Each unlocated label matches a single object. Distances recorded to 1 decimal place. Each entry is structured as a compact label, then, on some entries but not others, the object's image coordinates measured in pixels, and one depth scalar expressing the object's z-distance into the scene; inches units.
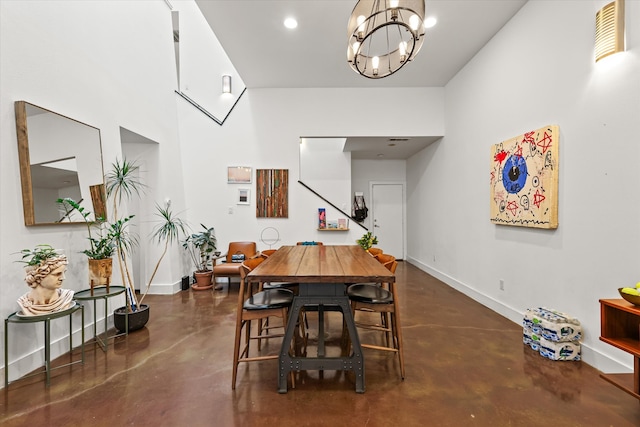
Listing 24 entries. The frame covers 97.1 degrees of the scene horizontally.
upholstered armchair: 172.5
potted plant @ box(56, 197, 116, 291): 103.3
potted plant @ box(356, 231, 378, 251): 158.2
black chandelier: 69.9
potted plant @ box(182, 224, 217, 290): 184.2
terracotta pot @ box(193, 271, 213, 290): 182.9
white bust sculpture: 80.9
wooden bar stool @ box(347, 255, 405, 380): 83.0
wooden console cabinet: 66.0
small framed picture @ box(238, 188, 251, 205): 200.8
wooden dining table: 70.2
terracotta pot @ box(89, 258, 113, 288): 103.7
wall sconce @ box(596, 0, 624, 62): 80.1
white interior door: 280.2
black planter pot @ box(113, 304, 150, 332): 116.0
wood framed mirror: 88.5
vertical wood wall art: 200.5
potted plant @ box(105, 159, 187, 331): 116.0
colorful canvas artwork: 103.7
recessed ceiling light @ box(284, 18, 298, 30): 130.3
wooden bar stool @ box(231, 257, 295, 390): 79.2
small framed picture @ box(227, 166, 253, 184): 200.8
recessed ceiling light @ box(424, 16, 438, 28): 128.8
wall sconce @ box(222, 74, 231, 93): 269.0
